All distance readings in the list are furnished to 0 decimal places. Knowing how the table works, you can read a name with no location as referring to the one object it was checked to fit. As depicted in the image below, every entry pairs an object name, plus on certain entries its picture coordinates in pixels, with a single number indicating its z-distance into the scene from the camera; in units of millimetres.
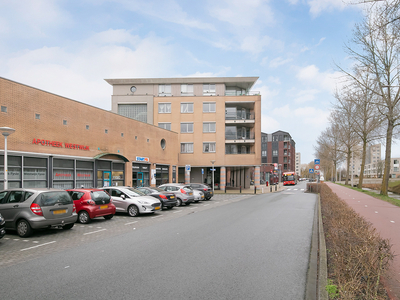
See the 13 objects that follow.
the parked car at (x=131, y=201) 14789
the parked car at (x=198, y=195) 22675
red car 12375
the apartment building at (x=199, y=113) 41375
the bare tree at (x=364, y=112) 24531
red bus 68938
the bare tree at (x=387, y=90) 22234
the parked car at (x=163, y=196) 17547
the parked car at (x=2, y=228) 7957
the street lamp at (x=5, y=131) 11933
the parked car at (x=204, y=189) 25703
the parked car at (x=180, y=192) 20328
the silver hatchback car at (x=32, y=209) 9375
